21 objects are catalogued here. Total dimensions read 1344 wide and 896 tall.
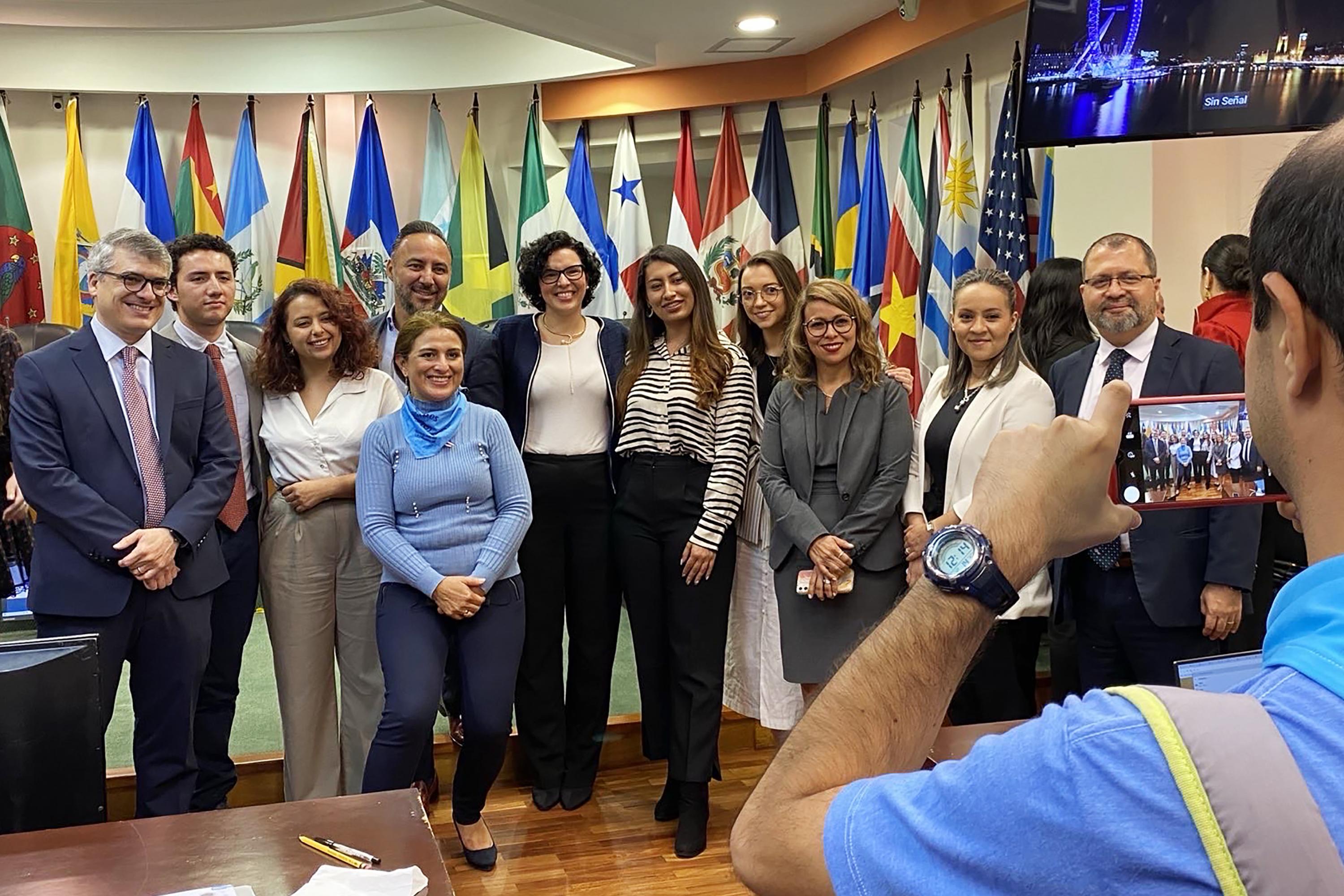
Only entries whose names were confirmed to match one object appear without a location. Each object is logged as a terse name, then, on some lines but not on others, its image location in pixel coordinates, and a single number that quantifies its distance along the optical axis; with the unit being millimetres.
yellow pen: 1450
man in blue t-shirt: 507
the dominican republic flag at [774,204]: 6449
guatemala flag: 6465
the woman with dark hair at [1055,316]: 3705
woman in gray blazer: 3143
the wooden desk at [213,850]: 1398
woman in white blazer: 3146
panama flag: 6684
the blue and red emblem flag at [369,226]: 6535
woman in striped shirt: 3316
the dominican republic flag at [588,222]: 6586
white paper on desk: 1377
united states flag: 4785
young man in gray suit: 3146
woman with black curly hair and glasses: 3426
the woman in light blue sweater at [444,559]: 2934
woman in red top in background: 3393
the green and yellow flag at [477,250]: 6574
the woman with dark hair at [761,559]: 3508
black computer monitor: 1825
